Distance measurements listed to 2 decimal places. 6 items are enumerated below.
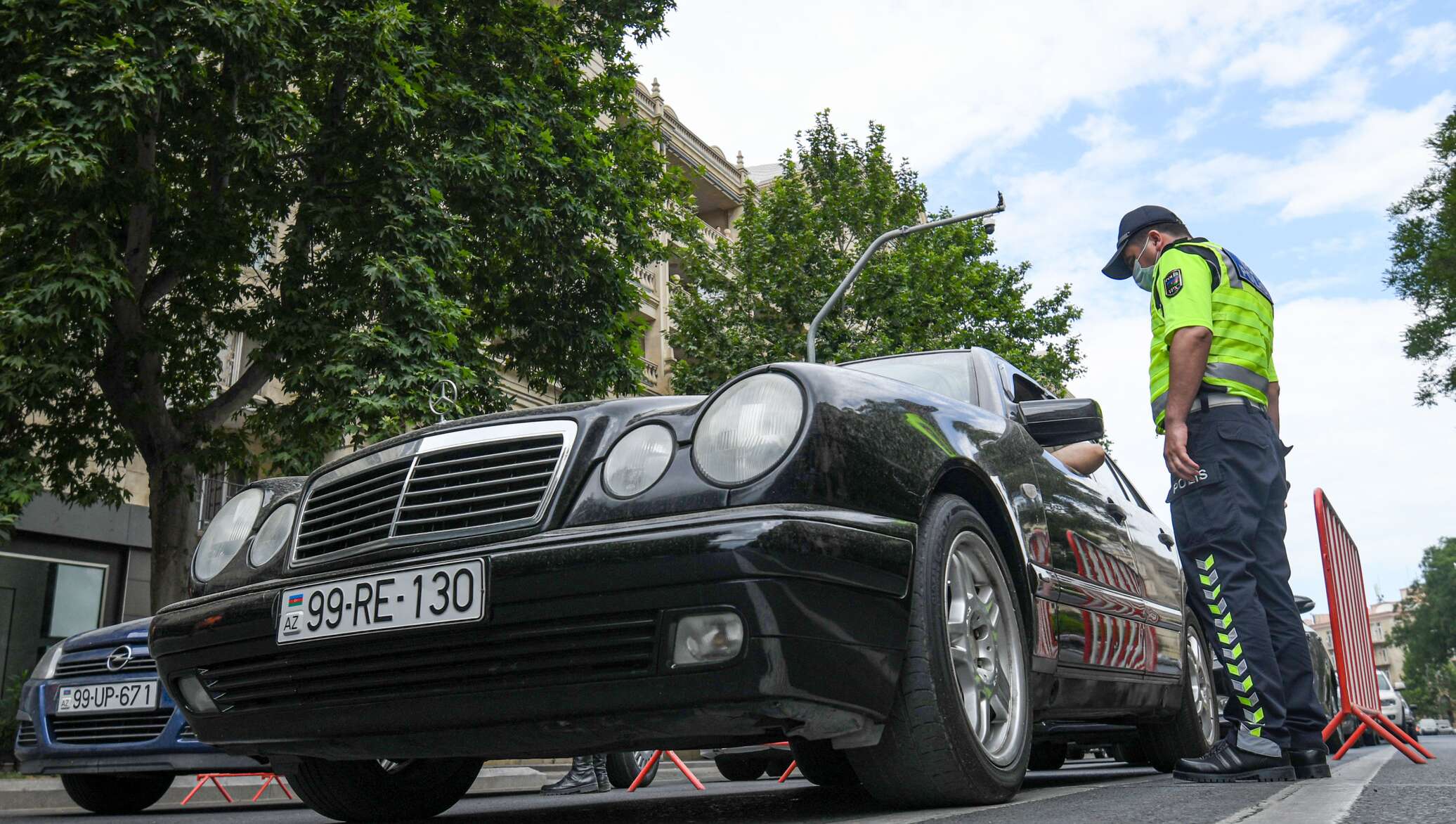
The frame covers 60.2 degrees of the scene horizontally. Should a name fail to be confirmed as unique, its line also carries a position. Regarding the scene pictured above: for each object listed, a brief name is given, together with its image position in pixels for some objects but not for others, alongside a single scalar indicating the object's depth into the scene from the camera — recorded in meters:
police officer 3.80
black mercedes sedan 2.37
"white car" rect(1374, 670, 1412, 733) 21.77
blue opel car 5.06
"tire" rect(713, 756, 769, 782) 6.13
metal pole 16.56
